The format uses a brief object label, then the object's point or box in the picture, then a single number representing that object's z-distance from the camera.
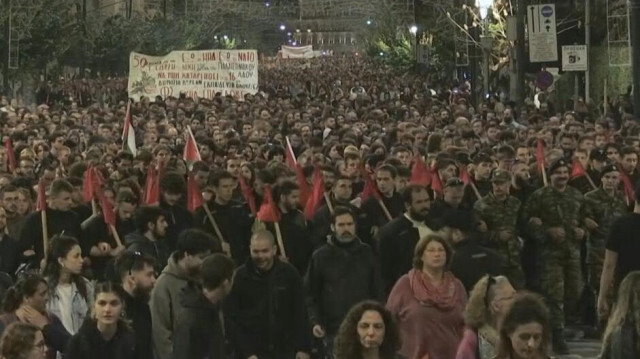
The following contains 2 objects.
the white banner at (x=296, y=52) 114.12
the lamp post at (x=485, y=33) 37.59
